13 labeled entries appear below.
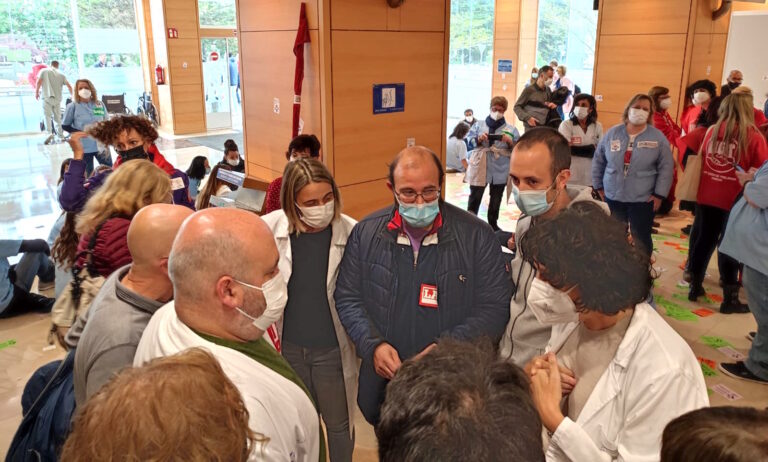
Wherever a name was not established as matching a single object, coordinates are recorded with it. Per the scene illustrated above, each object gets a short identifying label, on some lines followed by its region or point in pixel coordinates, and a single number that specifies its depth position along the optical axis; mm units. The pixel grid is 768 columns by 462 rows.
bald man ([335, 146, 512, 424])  2396
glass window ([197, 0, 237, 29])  15602
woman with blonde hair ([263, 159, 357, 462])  2658
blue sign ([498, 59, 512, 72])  14859
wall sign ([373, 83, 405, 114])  5027
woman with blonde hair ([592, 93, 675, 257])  5109
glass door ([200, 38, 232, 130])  15756
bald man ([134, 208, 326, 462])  1479
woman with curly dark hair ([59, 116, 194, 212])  3873
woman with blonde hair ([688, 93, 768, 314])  4688
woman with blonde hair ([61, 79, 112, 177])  8867
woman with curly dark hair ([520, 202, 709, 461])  1437
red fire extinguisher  14852
